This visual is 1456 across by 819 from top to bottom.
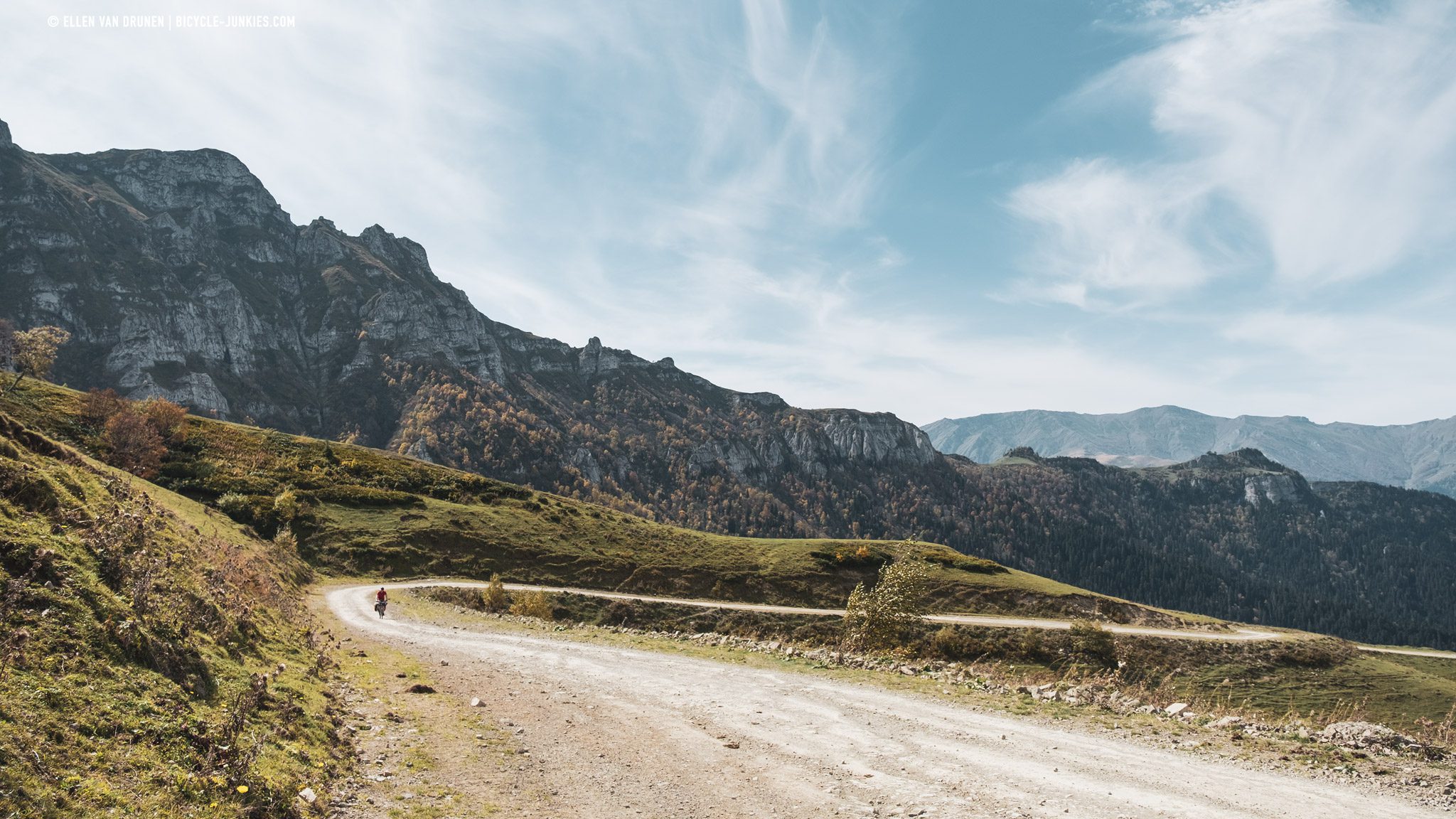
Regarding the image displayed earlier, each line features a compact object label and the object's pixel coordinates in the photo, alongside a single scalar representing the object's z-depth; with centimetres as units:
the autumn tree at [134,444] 6216
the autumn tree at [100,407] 7194
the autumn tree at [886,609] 4281
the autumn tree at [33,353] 7825
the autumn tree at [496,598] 5093
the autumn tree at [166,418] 7906
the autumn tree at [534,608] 4866
